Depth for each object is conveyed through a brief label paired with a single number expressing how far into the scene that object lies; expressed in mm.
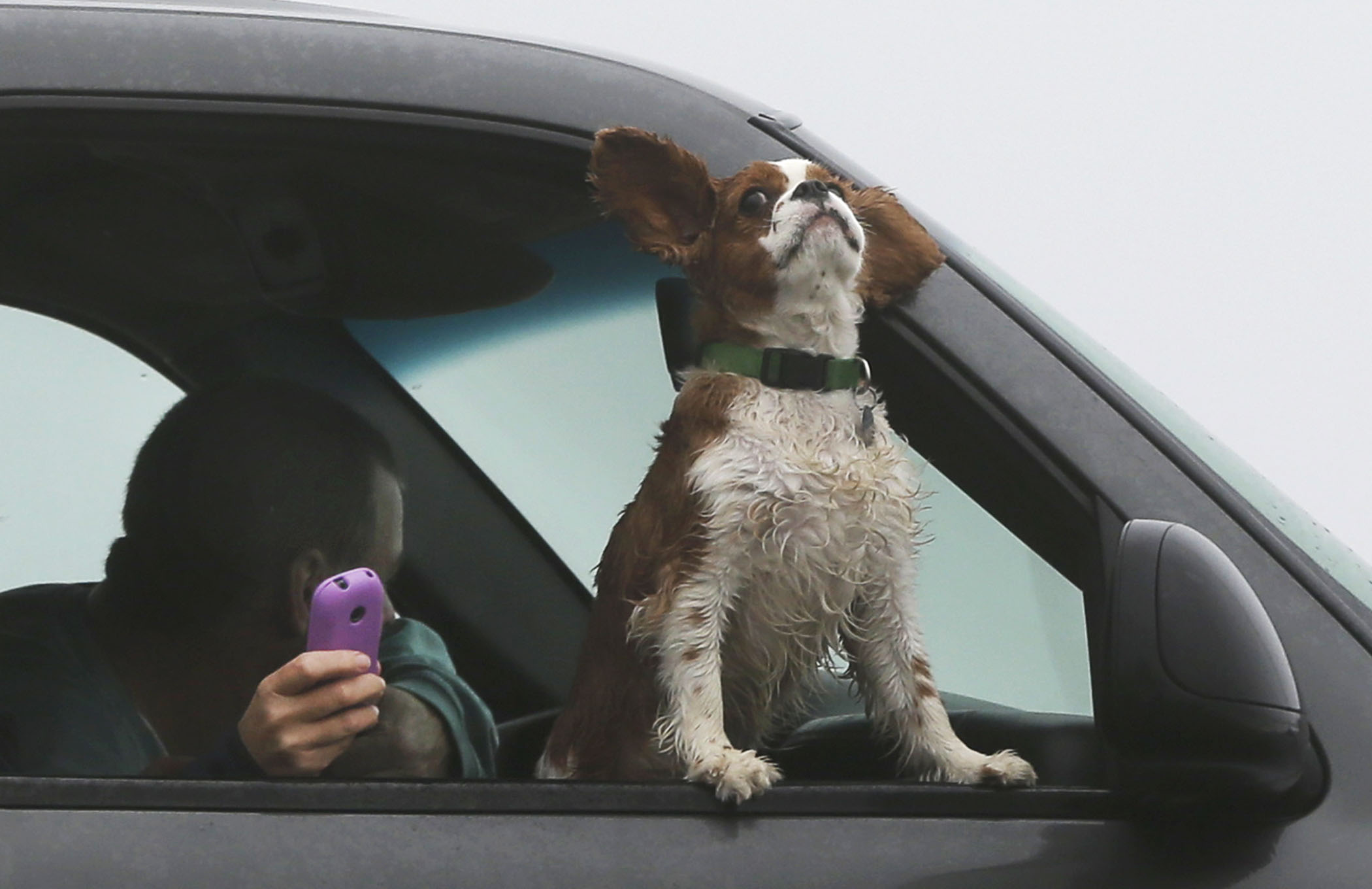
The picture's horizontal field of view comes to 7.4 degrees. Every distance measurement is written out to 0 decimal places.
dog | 8136
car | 8046
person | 8358
